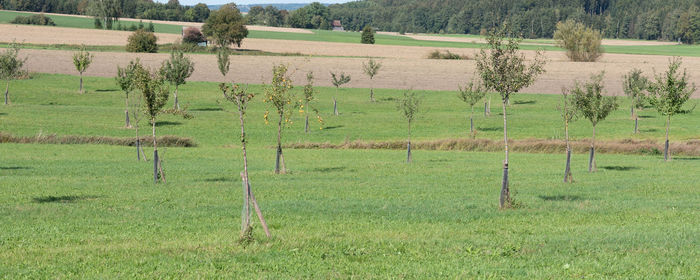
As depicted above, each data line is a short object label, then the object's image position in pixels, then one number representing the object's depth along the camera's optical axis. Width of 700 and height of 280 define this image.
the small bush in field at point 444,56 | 153.00
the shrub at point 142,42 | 134.75
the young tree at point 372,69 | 100.94
